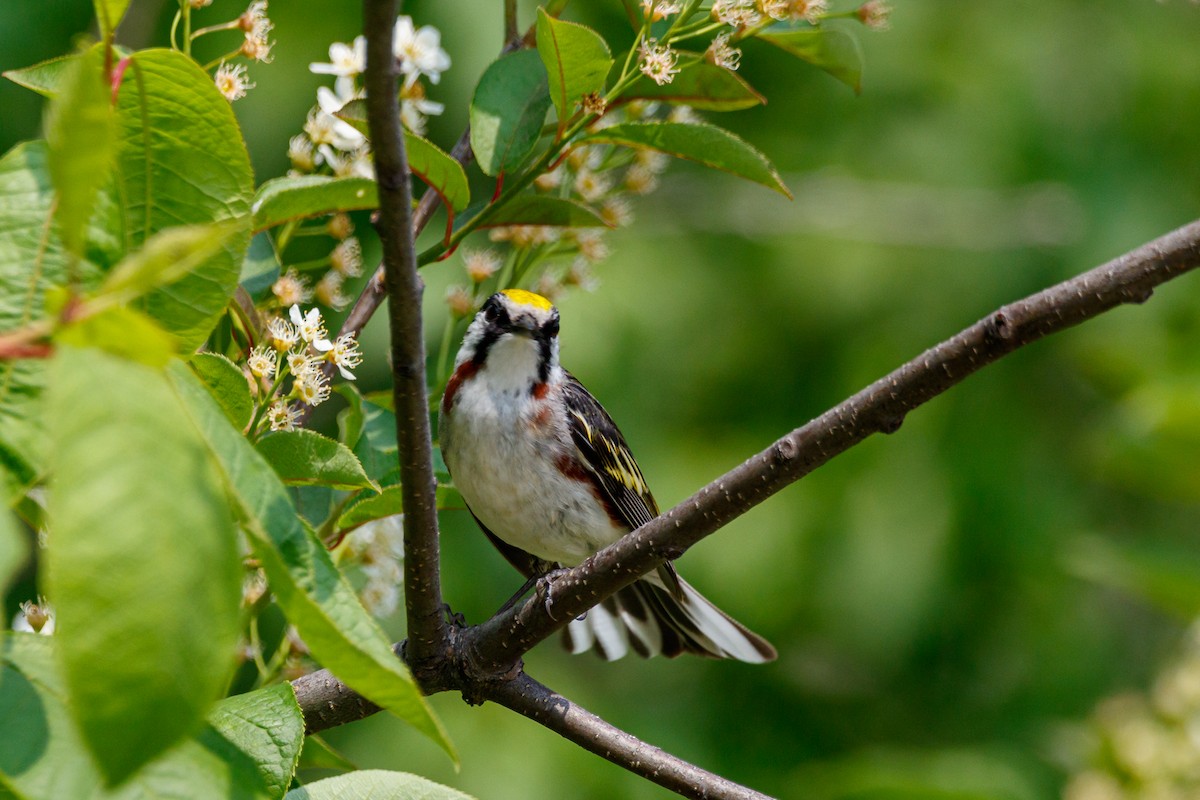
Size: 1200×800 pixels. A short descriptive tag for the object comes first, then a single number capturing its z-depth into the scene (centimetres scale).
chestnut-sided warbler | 473
